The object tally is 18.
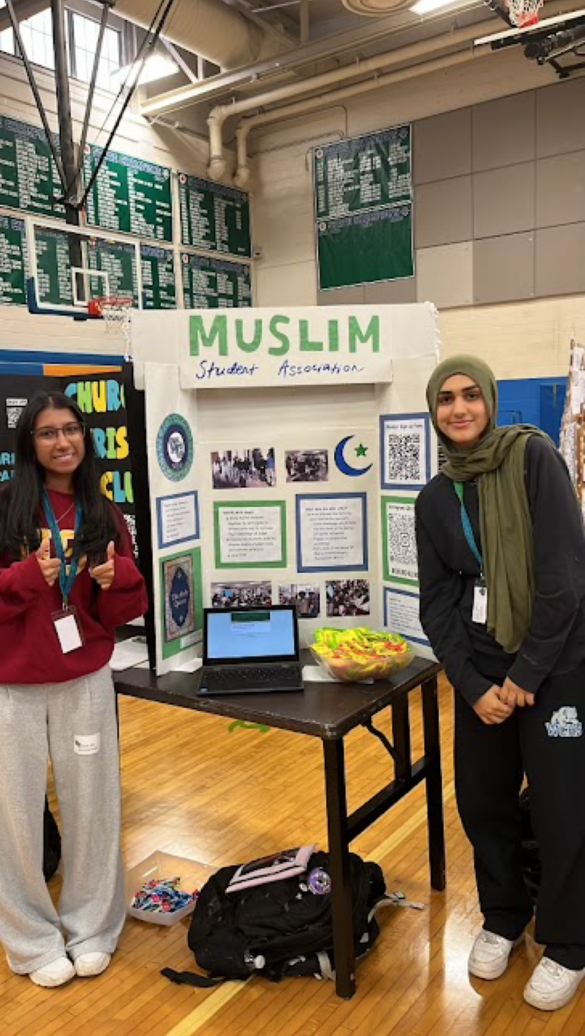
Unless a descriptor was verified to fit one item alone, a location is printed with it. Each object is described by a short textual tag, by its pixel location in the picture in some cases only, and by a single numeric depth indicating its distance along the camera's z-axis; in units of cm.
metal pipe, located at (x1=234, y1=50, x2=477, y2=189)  594
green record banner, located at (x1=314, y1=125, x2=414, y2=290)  641
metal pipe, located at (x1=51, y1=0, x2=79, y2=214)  524
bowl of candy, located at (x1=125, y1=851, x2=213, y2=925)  259
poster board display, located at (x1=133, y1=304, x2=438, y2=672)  268
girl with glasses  215
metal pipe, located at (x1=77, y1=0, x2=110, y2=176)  493
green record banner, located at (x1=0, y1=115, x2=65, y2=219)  548
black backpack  227
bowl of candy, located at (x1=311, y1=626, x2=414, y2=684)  237
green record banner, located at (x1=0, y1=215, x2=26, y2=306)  547
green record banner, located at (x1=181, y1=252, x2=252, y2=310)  692
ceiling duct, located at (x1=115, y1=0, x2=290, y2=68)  533
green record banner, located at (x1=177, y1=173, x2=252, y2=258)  689
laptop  249
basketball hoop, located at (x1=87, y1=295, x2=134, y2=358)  511
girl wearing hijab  194
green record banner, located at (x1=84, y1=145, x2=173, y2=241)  615
